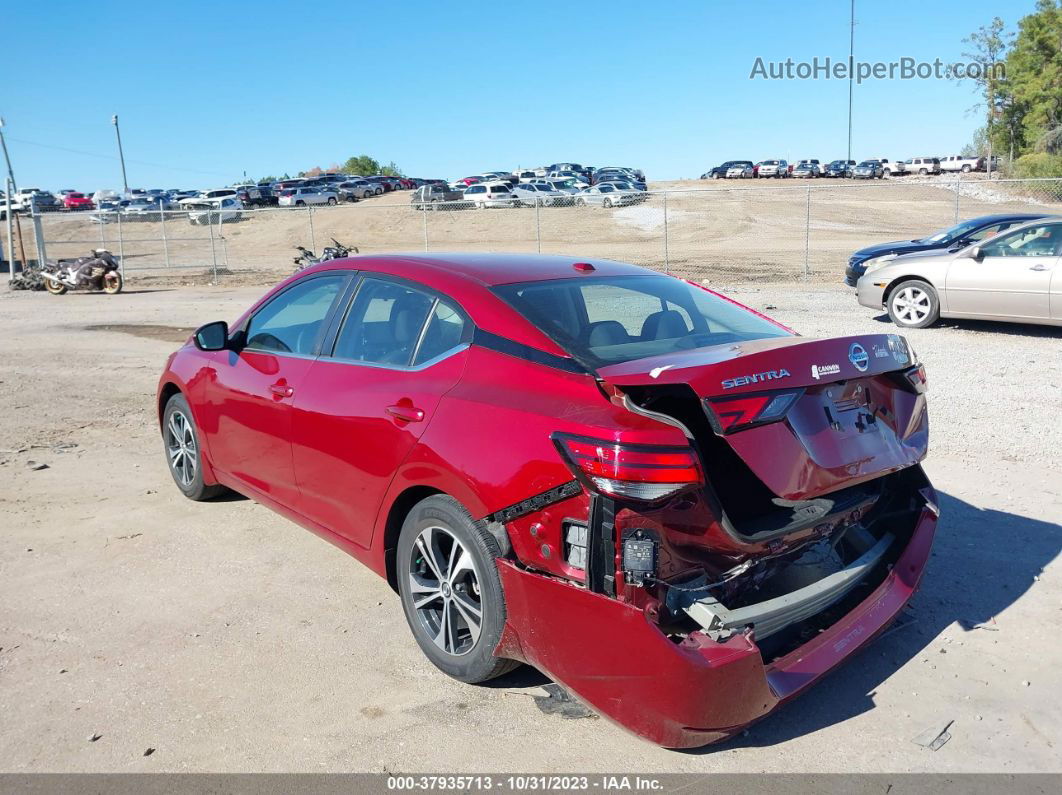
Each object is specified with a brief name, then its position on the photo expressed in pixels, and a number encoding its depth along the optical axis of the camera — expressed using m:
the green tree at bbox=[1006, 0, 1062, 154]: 59.56
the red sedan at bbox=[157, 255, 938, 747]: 2.93
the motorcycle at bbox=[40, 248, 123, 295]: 21.64
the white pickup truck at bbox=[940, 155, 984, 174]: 67.31
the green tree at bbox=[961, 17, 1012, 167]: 65.44
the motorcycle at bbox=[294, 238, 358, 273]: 16.28
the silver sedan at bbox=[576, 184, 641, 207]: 40.44
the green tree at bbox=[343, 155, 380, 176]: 106.31
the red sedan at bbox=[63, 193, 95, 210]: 63.47
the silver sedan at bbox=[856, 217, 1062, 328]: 11.12
